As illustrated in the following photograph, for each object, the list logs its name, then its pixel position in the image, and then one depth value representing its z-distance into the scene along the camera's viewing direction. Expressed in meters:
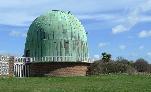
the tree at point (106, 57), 72.81
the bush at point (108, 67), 57.69
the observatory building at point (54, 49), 51.19
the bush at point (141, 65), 99.22
